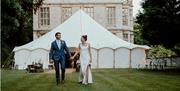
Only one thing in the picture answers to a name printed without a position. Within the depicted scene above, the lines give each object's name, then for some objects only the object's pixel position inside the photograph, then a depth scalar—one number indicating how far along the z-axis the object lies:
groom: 11.52
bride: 11.99
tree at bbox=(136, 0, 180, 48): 21.79
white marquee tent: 28.39
